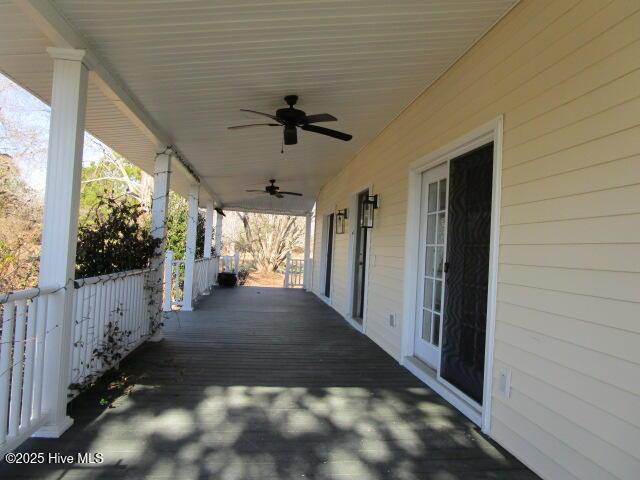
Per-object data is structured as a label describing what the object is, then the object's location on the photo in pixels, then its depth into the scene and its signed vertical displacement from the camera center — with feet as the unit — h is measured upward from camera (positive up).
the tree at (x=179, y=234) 32.42 +0.56
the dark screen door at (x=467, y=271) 9.23 -0.37
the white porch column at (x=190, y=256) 22.45 -0.82
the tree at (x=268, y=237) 60.49 +1.29
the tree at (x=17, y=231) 13.70 +0.04
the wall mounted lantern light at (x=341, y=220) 23.13 +1.68
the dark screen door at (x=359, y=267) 20.27 -0.84
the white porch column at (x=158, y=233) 15.06 +0.24
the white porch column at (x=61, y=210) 7.84 +0.46
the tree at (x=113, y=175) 49.42 +8.31
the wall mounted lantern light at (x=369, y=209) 17.06 +1.76
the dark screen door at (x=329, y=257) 29.28 -0.58
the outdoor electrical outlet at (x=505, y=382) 7.81 -2.38
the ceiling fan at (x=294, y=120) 11.93 +3.72
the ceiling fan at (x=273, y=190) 25.68 +3.53
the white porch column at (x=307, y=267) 36.99 -1.78
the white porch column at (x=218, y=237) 38.52 +0.49
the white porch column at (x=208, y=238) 31.55 +0.31
